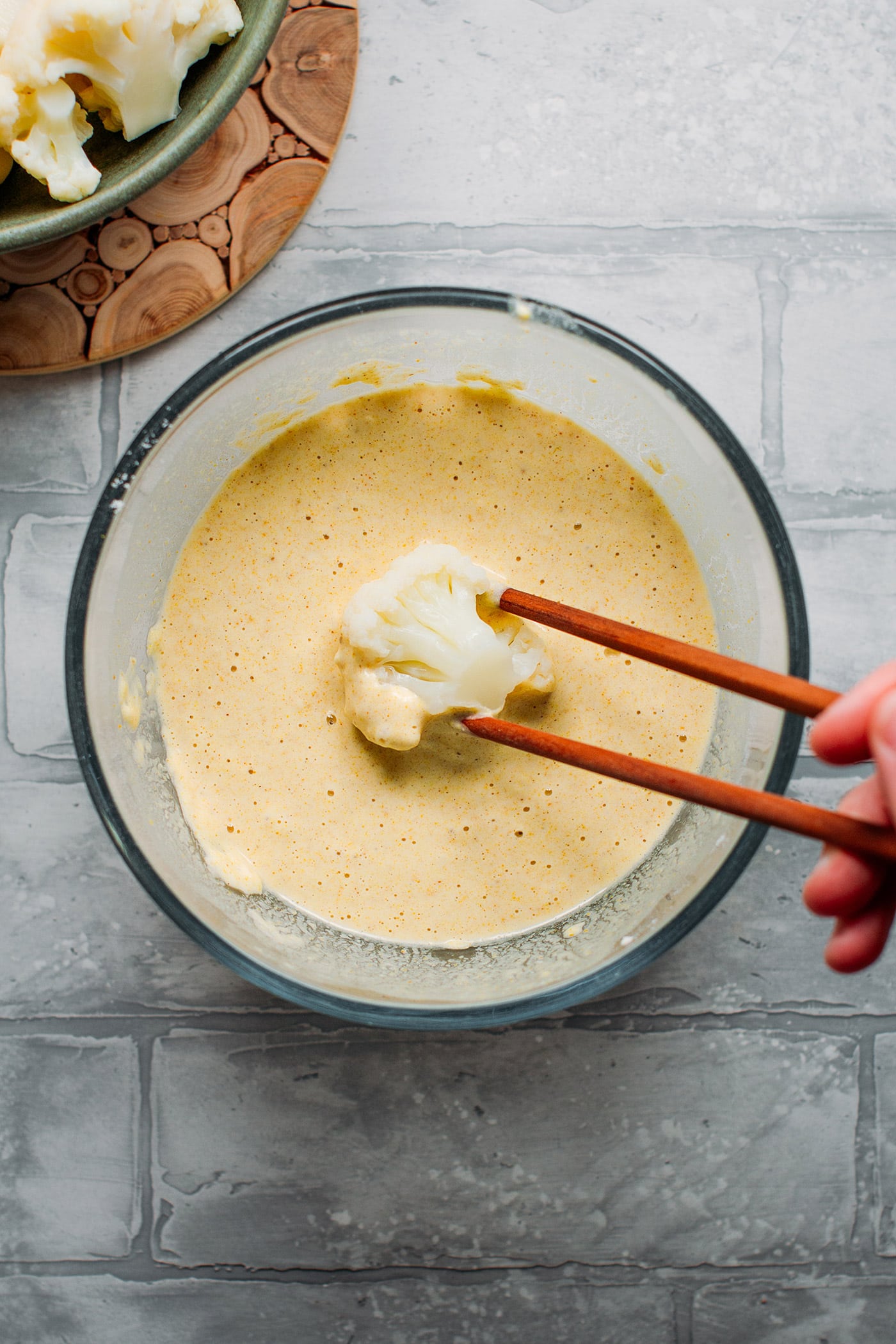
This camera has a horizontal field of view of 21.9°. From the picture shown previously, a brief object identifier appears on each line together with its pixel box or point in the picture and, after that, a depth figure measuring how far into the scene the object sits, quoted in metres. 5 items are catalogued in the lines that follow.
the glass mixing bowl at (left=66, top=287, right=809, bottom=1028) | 0.68
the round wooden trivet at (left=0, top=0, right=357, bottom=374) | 0.73
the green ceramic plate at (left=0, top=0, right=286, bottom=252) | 0.69
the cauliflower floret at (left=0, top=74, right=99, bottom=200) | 0.69
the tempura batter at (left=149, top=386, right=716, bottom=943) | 0.71
